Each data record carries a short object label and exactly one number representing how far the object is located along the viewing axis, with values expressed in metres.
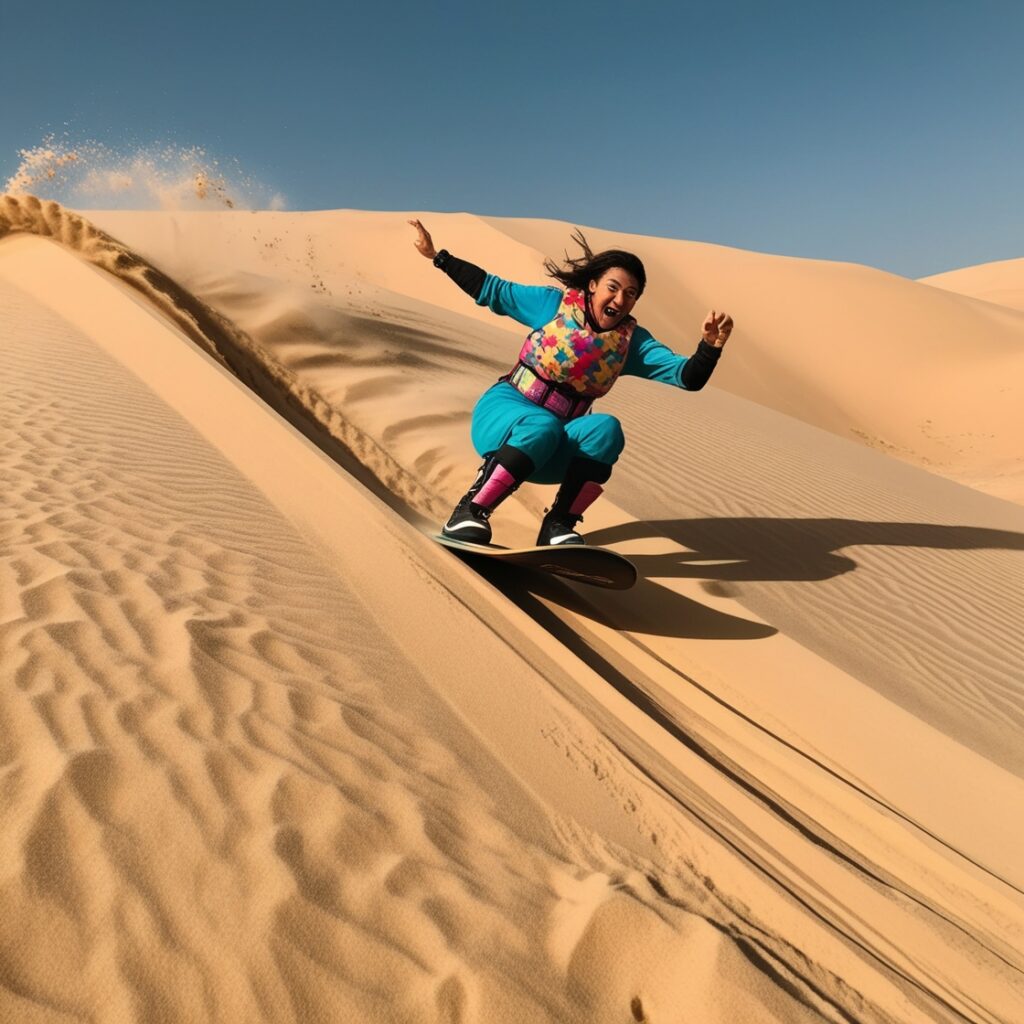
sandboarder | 4.18
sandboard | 3.83
